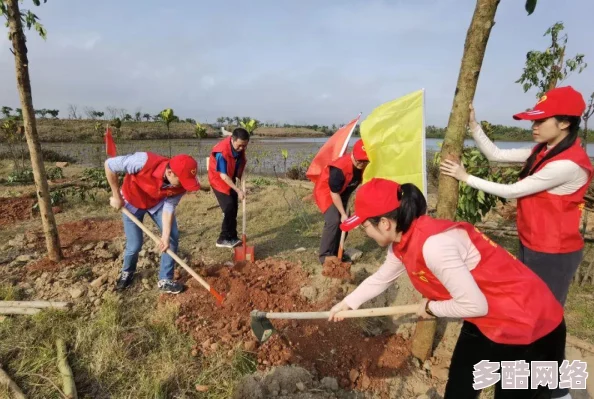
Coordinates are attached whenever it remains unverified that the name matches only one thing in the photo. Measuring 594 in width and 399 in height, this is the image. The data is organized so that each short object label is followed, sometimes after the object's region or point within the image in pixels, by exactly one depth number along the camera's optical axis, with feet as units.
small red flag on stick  11.13
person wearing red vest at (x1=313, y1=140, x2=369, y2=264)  12.15
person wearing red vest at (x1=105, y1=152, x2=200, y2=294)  10.14
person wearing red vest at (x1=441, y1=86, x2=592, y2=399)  6.55
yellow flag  9.64
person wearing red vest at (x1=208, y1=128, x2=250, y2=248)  15.23
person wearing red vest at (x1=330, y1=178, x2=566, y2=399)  4.98
